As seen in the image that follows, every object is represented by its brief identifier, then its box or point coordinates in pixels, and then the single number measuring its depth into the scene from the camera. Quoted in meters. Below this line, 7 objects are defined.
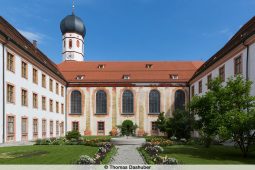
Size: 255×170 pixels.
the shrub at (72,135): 21.32
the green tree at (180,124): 22.18
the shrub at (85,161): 8.00
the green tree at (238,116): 10.53
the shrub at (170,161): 8.14
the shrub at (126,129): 23.45
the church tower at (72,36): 43.25
